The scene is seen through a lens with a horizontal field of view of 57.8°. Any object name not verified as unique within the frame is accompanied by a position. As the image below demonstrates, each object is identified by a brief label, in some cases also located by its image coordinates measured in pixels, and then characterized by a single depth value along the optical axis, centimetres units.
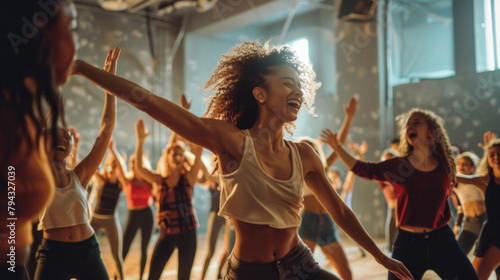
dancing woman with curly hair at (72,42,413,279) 154
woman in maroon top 238
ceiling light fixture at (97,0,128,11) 616
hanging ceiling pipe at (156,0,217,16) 638
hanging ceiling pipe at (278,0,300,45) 791
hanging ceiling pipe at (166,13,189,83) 895
